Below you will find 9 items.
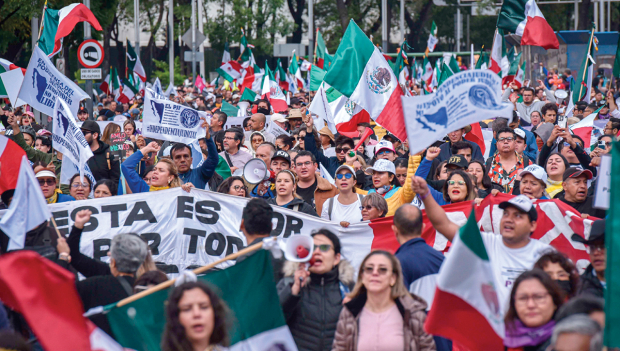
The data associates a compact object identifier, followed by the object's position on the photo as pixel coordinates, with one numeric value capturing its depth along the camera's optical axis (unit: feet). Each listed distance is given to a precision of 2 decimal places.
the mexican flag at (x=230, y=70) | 169.27
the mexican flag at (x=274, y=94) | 123.13
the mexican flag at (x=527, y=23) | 96.22
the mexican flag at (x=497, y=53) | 111.86
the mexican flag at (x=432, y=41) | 180.86
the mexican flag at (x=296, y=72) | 174.81
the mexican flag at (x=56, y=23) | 88.58
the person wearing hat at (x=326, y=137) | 77.46
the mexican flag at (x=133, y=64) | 160.45
